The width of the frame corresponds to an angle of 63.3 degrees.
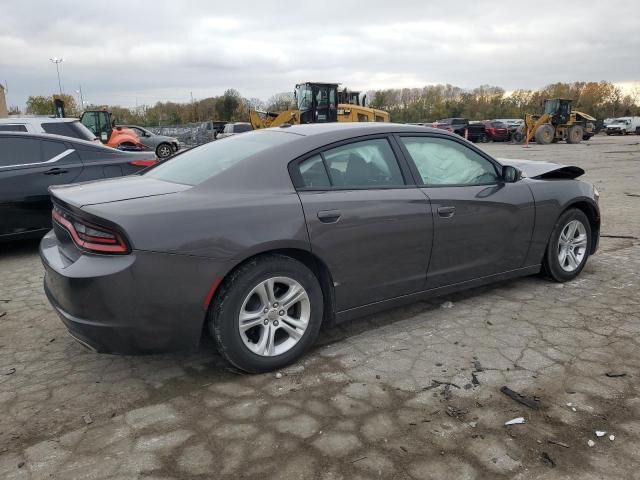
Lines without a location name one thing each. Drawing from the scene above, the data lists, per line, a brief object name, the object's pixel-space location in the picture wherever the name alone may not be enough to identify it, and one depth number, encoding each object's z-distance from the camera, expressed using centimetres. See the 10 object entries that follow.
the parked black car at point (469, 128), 3625
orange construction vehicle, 1953
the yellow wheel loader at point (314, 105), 2159
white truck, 4378
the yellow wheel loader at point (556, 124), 3006
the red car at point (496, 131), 3503
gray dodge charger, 278
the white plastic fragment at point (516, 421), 263
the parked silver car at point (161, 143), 2259
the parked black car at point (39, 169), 584
